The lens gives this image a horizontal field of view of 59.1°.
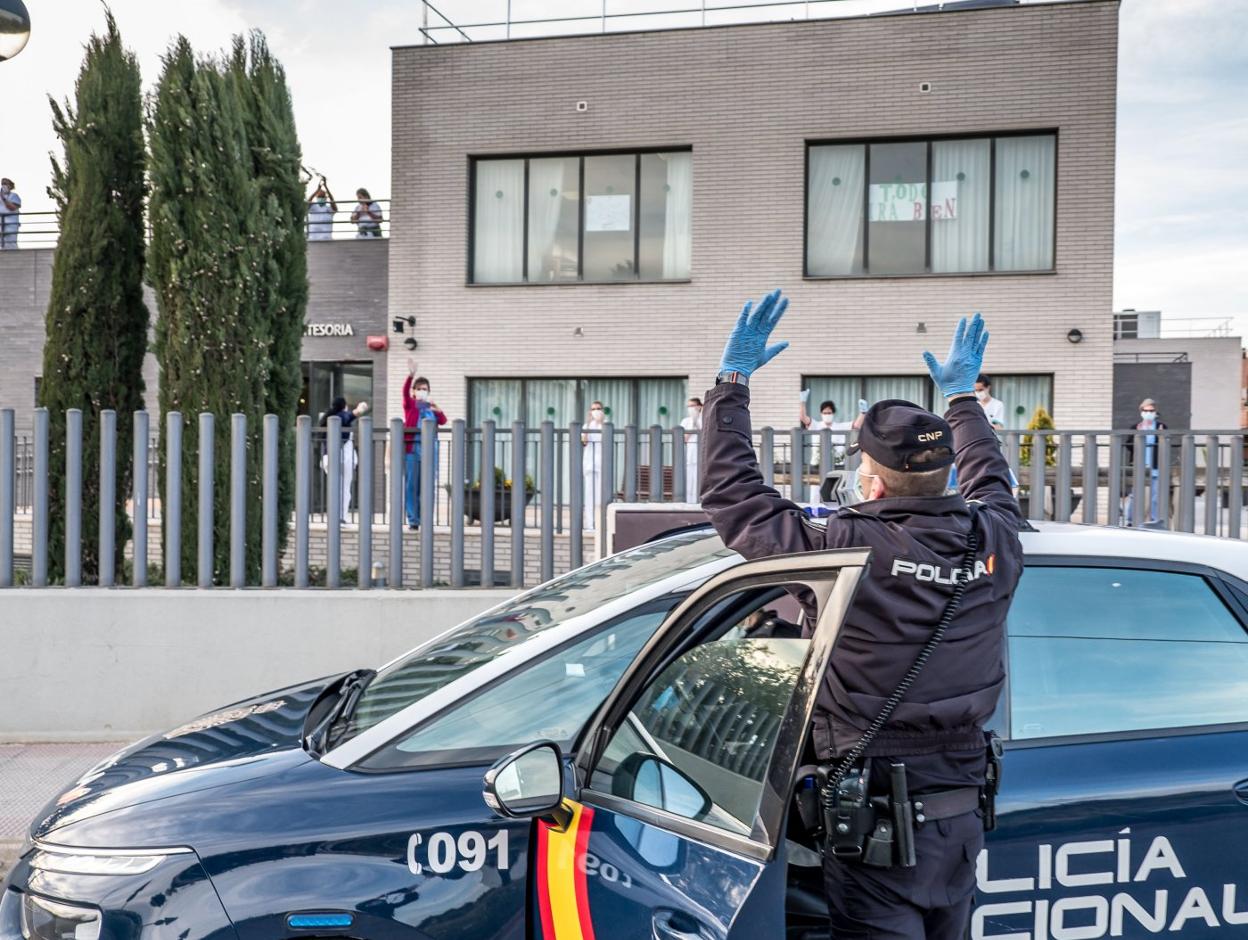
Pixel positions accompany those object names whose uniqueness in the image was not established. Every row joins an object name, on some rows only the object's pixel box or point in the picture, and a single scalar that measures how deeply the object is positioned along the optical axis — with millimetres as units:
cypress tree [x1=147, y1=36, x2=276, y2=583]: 8711
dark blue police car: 2299
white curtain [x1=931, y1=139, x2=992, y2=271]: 17359
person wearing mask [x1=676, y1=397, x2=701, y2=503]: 7297
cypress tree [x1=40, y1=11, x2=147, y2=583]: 8797
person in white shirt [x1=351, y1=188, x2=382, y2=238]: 20438
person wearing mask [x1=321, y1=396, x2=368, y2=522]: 7457
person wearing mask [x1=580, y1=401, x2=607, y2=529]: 7340
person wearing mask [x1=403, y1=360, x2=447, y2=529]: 7477
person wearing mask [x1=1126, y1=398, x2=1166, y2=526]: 7234
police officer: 2271
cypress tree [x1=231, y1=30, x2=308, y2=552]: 9383
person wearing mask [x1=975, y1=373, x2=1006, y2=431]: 9797
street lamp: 6246
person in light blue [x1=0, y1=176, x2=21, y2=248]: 21969
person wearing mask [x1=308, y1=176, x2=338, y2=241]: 20547
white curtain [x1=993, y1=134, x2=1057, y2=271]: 17172
